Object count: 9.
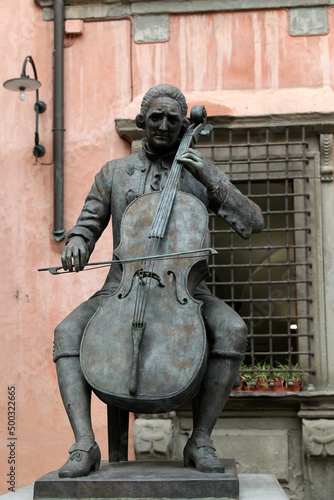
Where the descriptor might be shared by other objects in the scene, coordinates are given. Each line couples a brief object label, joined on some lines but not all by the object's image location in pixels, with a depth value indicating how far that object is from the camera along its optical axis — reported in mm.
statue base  5518
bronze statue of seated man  6051
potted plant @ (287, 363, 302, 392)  11714
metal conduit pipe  12387
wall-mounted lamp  11920
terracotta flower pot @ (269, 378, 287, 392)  11751
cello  5766
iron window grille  12047
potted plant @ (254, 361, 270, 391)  11763
